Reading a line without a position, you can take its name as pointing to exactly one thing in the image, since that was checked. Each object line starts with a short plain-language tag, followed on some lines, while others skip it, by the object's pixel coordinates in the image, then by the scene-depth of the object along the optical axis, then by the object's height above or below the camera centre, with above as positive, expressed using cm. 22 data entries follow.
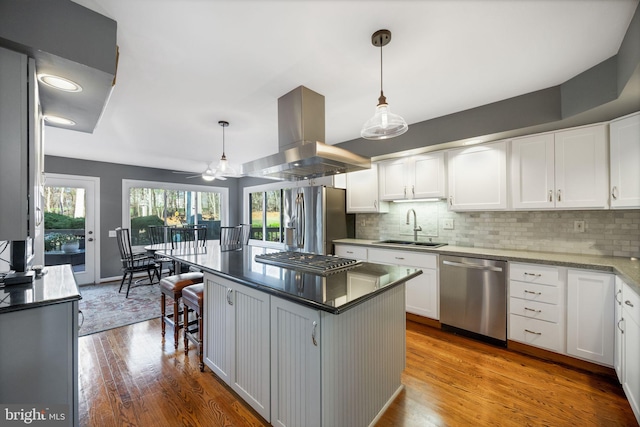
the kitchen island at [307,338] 133 -75
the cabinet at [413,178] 333 +48
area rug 328 -134
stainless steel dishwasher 266 -89
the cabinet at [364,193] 394 +31
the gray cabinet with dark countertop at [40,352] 130 -71
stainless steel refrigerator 398 -8
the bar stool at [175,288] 259 -73
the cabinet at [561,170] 235 +41
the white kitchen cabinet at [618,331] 190 -86
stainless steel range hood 208 +61
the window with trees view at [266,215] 654 -4
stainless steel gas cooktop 191 -39
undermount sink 353 -42
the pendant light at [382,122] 171 +62
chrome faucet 375 -22
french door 480 -20
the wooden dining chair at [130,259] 447 -78
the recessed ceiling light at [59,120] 211 +76
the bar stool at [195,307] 225 -81
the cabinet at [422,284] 311 -84
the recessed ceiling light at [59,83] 157 +80
